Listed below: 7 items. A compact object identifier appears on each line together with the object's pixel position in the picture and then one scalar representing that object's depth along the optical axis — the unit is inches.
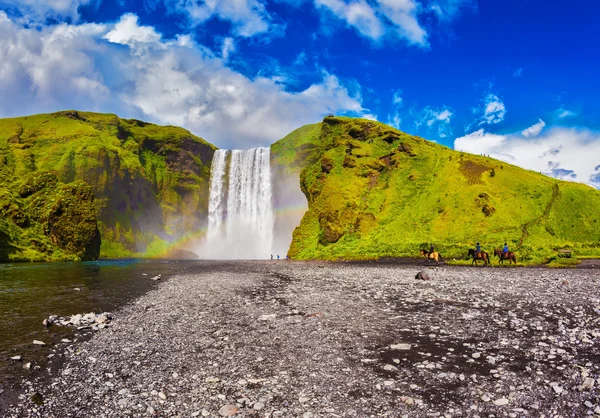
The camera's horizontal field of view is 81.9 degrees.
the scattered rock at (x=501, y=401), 270.4
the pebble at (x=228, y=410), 273.9
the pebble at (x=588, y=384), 280.9
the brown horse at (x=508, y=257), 1784.7
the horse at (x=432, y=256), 1932.6
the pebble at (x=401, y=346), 421.1
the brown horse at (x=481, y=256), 1809.5
